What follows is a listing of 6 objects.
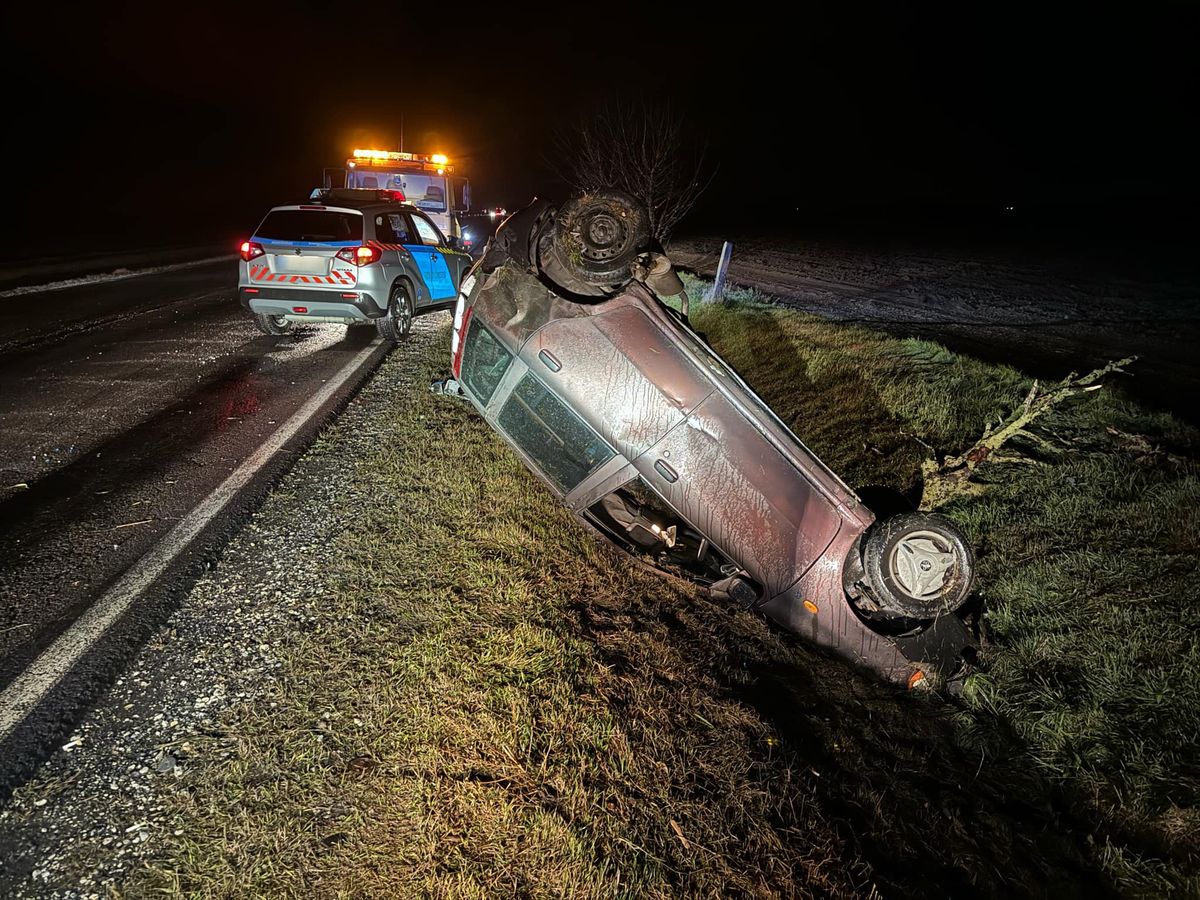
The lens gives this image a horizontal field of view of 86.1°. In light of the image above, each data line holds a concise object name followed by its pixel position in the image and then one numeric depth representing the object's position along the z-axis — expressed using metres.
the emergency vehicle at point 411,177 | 14.39
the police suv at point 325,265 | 7.49
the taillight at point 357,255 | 7.45
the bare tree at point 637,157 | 13.42
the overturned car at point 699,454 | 3.04
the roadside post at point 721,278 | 11.00
